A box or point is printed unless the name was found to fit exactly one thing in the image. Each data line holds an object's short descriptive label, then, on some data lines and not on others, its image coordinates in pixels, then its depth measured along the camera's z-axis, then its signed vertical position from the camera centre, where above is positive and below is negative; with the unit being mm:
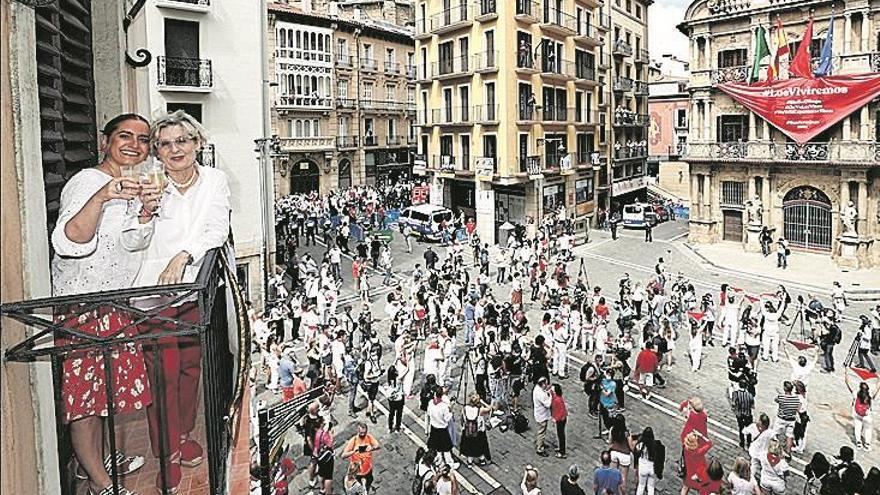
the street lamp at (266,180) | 21906 +686
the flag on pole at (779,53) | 32888 +6659
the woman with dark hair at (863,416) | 12758 -4388
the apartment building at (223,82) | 22062 +4050
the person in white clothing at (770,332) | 17578 -3814
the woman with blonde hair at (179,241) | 3408 -211
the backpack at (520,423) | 13879 -4710
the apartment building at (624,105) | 48250 +6666
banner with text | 30875 +4272
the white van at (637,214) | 41969 -1374
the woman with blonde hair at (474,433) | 12109 -4362
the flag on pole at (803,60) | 31531 +6157
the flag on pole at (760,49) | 32531 +6885
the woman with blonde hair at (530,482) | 9562 -4094
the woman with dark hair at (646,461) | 10617 -4242
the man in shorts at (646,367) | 15516 -4051
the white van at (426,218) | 36688 -1222
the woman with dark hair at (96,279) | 3123 -372
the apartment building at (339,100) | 47469 +7633
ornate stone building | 31469 +1932
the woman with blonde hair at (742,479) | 9344 -4015
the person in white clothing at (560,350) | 16766 -3954
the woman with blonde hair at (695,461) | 10095 -4084
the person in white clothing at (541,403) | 12625 -3913
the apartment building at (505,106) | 36406 +5139
